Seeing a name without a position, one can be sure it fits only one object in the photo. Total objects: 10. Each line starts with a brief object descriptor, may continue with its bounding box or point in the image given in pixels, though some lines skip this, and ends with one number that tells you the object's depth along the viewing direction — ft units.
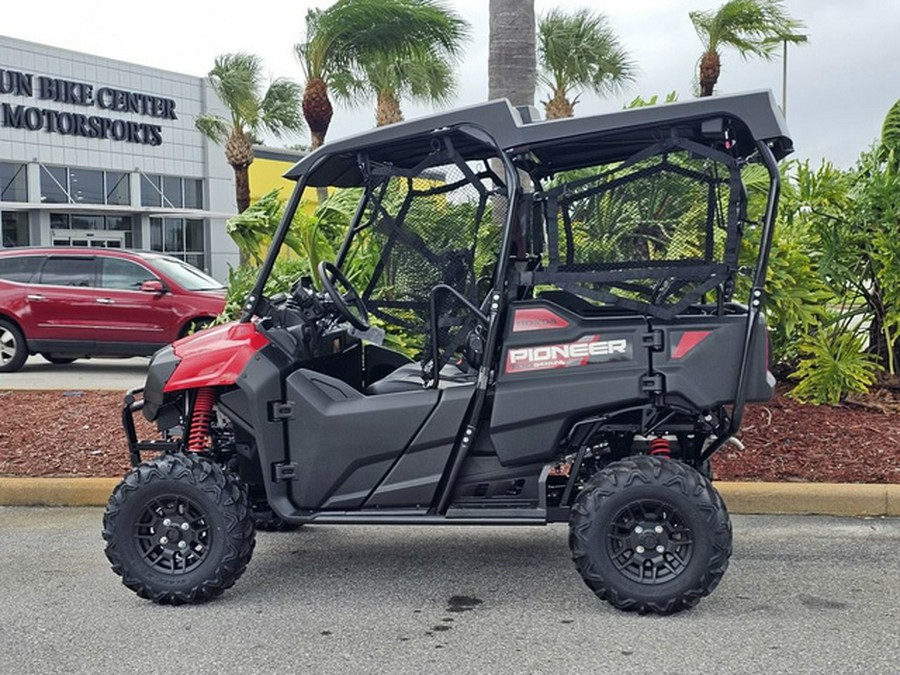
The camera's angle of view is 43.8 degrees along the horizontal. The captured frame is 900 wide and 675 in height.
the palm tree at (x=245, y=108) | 96.84
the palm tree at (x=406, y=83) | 79.62
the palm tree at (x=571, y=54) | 79.82
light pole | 134.49
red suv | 44.80
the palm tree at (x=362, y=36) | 65.92
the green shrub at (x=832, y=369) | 26.68
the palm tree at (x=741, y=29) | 70.38
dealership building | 105.70
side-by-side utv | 15.46
